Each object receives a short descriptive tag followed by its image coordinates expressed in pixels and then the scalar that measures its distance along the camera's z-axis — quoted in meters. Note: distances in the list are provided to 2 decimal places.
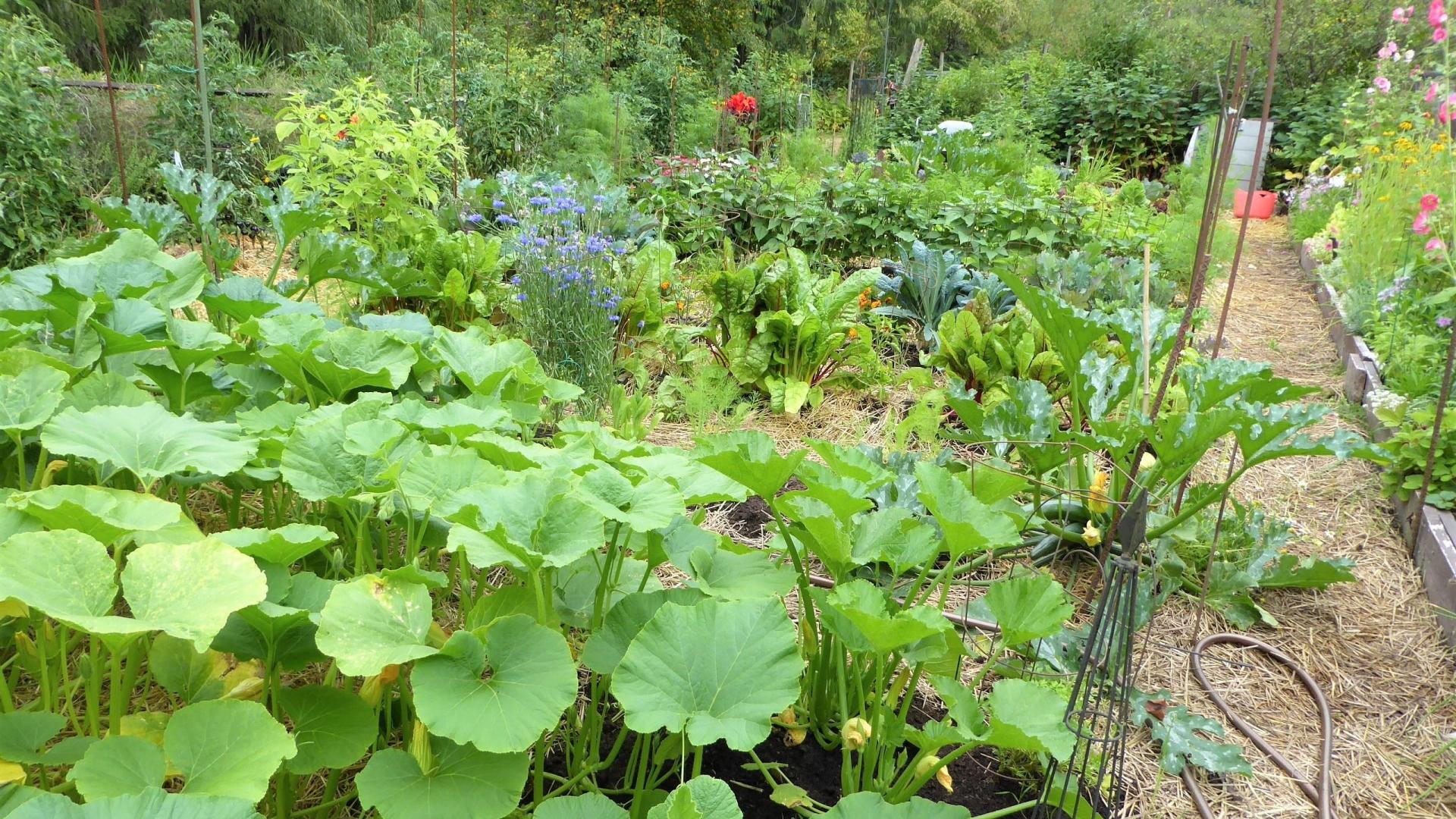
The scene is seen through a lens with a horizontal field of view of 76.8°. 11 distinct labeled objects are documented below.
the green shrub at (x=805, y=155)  7.12
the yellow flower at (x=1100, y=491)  2.03
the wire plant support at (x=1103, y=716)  1.14
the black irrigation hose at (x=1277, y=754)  1.73
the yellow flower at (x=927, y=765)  1.25
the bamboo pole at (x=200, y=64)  2.75
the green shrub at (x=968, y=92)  12.27
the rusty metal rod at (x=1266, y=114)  1.64
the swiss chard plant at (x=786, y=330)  3.14
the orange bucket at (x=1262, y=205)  7.95
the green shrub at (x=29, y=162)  3.82
